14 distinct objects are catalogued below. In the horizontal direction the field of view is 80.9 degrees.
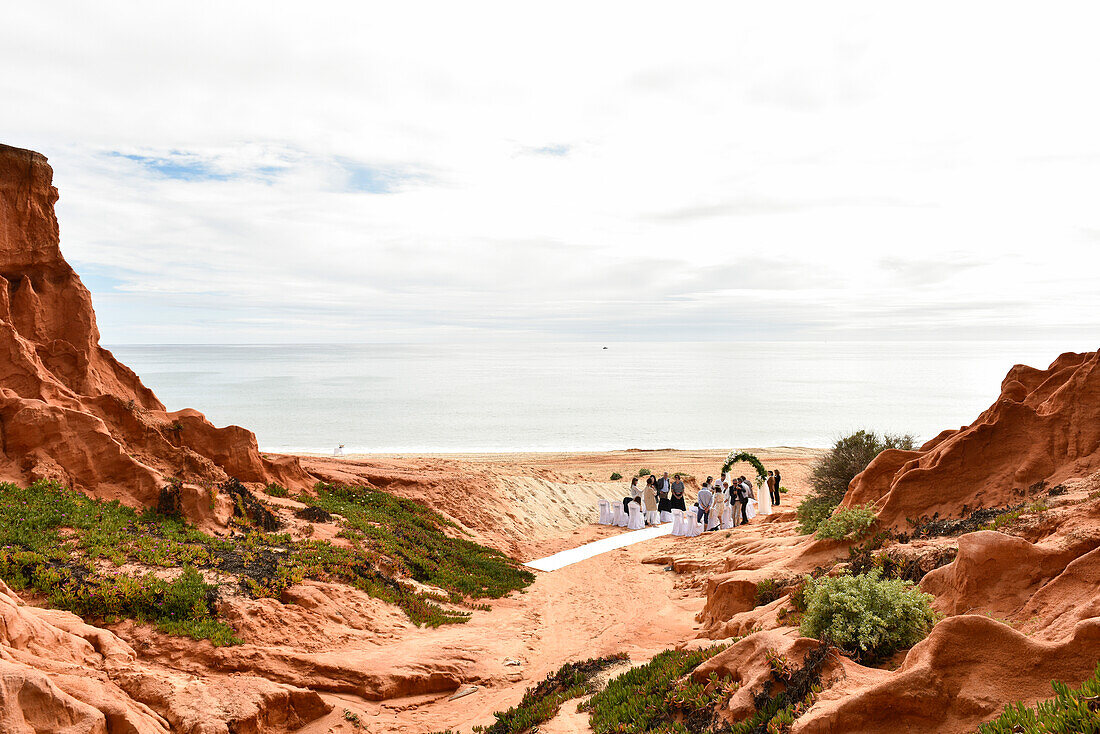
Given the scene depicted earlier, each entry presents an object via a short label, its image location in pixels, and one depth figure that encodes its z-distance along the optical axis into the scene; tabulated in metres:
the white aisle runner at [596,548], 20.86
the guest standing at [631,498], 26.89
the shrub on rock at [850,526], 12.02
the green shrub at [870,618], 7.03
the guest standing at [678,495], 26.64
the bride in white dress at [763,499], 26.72
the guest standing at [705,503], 23.80
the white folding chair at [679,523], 24.42
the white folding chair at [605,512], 27.45
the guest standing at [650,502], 26.48
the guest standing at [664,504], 27.06
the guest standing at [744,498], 24.55
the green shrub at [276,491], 17.59
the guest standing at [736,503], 24.47
